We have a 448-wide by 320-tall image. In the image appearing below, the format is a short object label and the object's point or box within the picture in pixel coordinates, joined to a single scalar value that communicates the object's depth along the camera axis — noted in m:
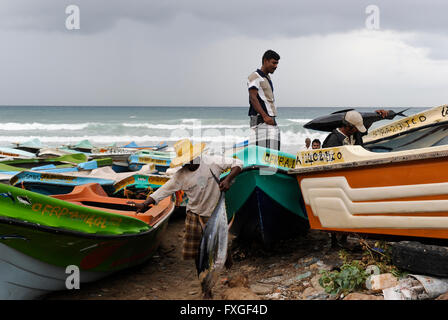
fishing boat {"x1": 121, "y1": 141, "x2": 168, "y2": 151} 16.62
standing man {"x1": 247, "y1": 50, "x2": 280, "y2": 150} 5.49
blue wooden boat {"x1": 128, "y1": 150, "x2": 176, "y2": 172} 11.02
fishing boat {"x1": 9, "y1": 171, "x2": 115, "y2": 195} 7.30
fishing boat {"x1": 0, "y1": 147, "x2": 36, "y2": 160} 13.78
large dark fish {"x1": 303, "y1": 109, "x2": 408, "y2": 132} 4.95
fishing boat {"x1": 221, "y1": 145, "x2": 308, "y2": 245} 4.96
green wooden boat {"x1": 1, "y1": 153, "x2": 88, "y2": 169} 11.08
